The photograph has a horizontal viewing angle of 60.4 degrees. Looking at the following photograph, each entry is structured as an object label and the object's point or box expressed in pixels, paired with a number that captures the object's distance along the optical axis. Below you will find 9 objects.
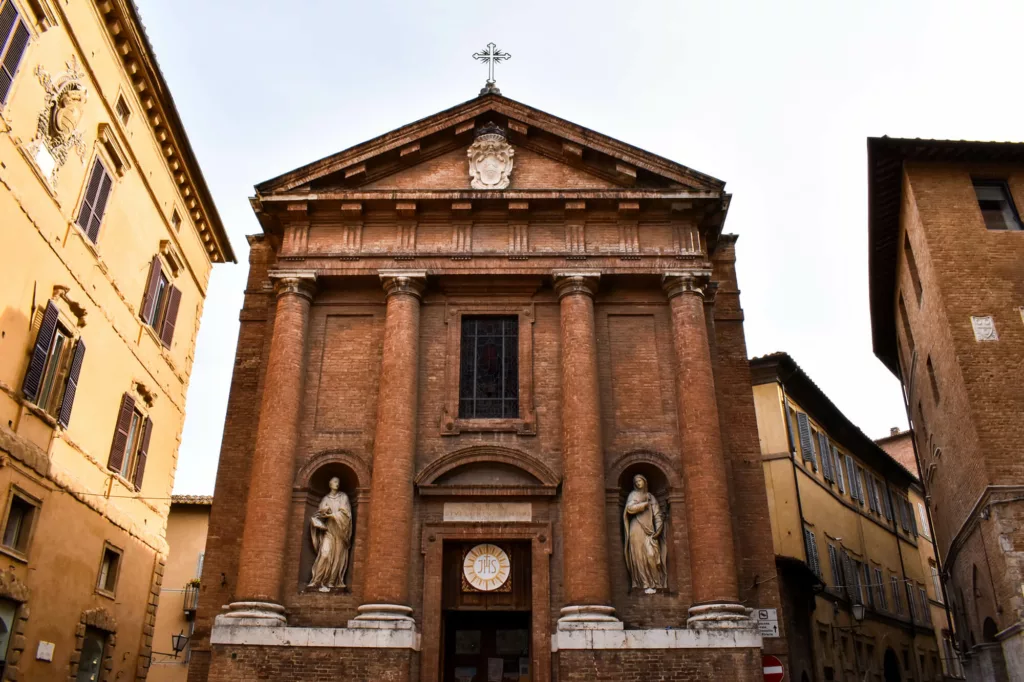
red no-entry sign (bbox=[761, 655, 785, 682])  14.82
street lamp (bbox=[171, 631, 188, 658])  30.64
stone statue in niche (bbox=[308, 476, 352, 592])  15.71
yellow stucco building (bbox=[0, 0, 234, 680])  15.66
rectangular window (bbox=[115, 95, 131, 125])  19.64
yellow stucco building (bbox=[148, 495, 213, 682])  32.53
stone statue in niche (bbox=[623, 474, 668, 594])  15.68
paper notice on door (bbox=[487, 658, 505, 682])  15.94
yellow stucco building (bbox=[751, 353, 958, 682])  25.56
